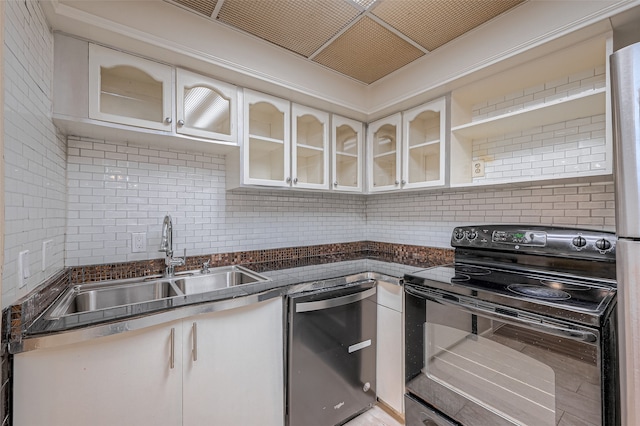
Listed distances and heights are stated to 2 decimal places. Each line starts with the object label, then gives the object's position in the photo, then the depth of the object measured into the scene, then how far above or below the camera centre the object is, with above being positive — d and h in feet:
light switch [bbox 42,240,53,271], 3.75 -0.45
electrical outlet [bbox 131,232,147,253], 5.45 -0.46
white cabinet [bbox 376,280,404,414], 5.43 -2.61
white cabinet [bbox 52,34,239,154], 4.23 +2.03
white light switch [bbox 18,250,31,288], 2.98 -0.53
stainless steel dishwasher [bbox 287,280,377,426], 4.87 -2.57
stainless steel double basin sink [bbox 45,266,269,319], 4.44 -1.27
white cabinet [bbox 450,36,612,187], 4.67 +1.83
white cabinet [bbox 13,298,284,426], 3.05 -2.03
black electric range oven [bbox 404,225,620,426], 3.27 -1.61
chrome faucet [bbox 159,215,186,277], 5.37 -0.57
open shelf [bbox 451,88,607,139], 4.51 +1.84
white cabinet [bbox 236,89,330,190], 6.00 +1.68
